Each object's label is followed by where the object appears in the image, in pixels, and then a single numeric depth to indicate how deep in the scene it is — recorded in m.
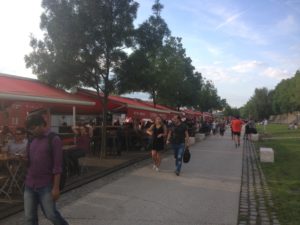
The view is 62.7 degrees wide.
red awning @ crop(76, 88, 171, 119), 9.77
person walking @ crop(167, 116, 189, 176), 7.00
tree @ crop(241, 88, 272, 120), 72.02
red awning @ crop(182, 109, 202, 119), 25.63
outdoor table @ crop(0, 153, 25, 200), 4.81
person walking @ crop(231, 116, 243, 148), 13.89
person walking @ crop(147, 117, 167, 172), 7.30
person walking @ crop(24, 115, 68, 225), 2.80
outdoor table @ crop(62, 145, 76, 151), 6.24
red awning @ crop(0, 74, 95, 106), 5.89
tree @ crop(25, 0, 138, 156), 8.50
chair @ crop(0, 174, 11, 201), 4.74
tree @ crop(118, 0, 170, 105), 9.09
